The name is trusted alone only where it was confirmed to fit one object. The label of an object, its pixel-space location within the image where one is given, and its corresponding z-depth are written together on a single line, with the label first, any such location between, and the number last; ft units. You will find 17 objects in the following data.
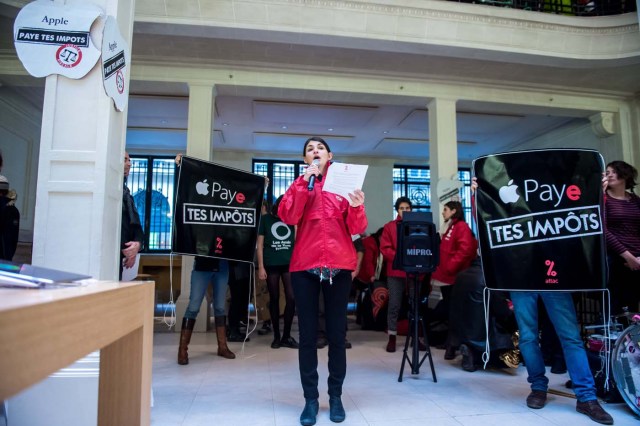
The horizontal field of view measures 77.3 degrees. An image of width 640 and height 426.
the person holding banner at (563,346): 7.61
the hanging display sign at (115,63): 7.38
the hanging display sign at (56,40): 7.07
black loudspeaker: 10.58
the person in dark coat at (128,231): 9.20
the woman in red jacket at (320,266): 7.32
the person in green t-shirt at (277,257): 14.03
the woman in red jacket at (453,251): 12.48
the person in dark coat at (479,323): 10.77
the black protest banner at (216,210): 11.88
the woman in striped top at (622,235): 9.00
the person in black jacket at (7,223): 8.81
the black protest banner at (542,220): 7.88
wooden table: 1.34
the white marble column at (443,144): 20.10
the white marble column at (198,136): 17.22
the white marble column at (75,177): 7.09
